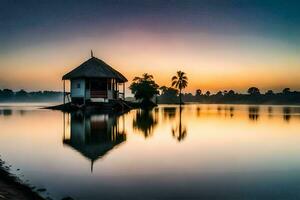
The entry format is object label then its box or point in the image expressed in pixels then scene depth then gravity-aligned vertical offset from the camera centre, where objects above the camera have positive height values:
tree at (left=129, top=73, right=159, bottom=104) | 68.50 +1.82
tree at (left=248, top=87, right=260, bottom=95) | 168.00 +4.29
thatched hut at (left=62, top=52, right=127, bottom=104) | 44.09 +2.20
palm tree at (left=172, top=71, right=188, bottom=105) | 113.62 +5.78
